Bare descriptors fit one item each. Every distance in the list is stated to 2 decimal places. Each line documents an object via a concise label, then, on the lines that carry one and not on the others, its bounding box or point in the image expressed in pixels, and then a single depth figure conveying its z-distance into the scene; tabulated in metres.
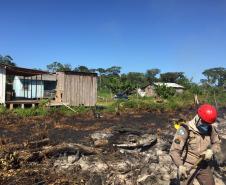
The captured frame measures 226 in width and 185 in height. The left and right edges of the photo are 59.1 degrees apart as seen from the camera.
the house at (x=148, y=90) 35.72
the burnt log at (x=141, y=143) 6.05
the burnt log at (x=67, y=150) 5.17
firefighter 2.88
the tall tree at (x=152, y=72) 57.82
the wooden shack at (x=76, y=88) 14.88
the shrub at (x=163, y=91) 20.19
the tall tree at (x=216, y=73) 64.19
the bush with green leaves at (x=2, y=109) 10.68
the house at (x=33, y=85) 19.00
